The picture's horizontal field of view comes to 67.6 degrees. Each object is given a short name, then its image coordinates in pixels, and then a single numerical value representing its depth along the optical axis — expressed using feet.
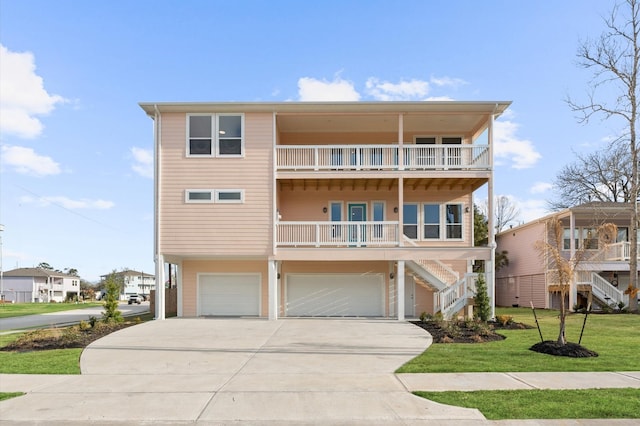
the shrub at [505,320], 52.73
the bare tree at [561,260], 35.37
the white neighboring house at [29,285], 214.69
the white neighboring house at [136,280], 294.37
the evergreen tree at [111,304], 54.34
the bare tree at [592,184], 113.61
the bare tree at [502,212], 161.38
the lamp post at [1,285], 187.07
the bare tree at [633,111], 75.92
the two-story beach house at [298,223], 60.13
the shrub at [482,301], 55.11
